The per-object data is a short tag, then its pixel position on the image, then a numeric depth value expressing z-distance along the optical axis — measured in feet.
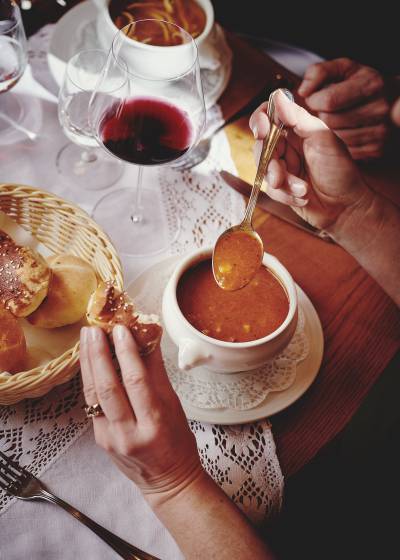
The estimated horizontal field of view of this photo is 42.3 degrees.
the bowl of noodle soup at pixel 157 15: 3.78
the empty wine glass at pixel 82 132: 3.50
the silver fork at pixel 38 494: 2.55
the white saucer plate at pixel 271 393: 2.81
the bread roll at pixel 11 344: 2.61
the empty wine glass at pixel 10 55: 3.47
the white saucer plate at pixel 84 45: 4.04
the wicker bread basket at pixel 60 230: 2.85
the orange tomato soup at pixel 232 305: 2.81
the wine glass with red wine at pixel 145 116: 3.10
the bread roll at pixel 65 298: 2.90
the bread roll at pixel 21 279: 2.81
